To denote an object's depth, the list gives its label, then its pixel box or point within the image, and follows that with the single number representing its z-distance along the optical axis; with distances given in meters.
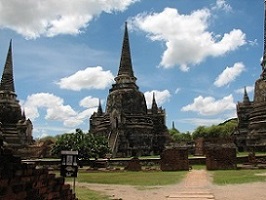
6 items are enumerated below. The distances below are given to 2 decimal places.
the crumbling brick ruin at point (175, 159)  23.69
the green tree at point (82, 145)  30.14
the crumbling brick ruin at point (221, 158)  22.55
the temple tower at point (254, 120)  37.16
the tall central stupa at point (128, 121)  41.69
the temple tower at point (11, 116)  46.16
